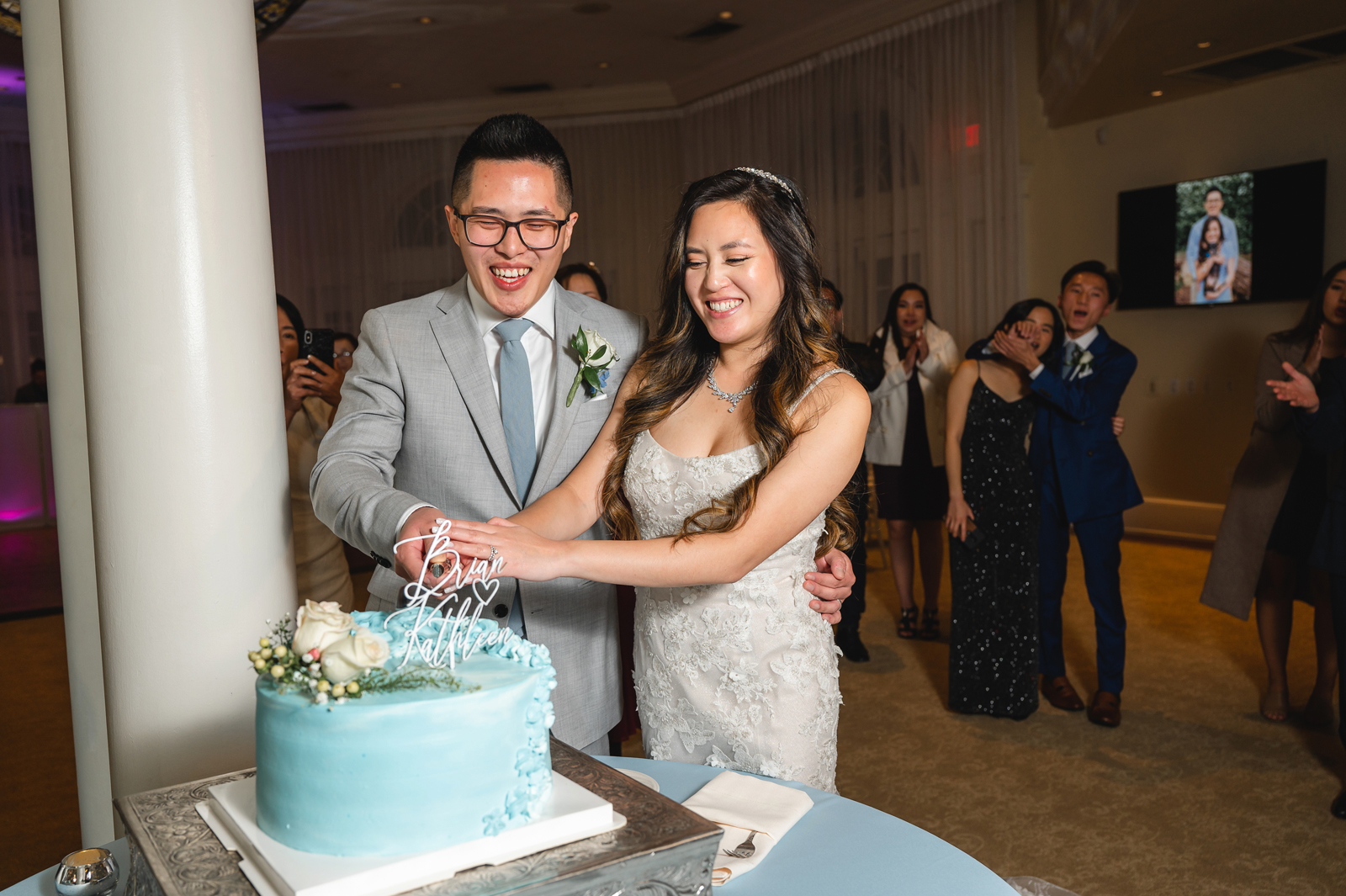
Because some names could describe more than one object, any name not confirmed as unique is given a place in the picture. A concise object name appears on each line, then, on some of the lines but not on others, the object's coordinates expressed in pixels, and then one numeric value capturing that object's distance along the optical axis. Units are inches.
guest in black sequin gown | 153.1
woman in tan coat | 150.9
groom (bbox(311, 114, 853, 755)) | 69.9
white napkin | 46.4
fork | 46.7
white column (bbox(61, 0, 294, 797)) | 57.3
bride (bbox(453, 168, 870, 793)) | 69.4
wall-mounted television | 257.9
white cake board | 35.2
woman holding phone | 120.7
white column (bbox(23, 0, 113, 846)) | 69.7
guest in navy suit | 155.6
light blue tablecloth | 45.1
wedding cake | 36.7
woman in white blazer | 202.2
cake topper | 42.7
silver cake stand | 35.8
